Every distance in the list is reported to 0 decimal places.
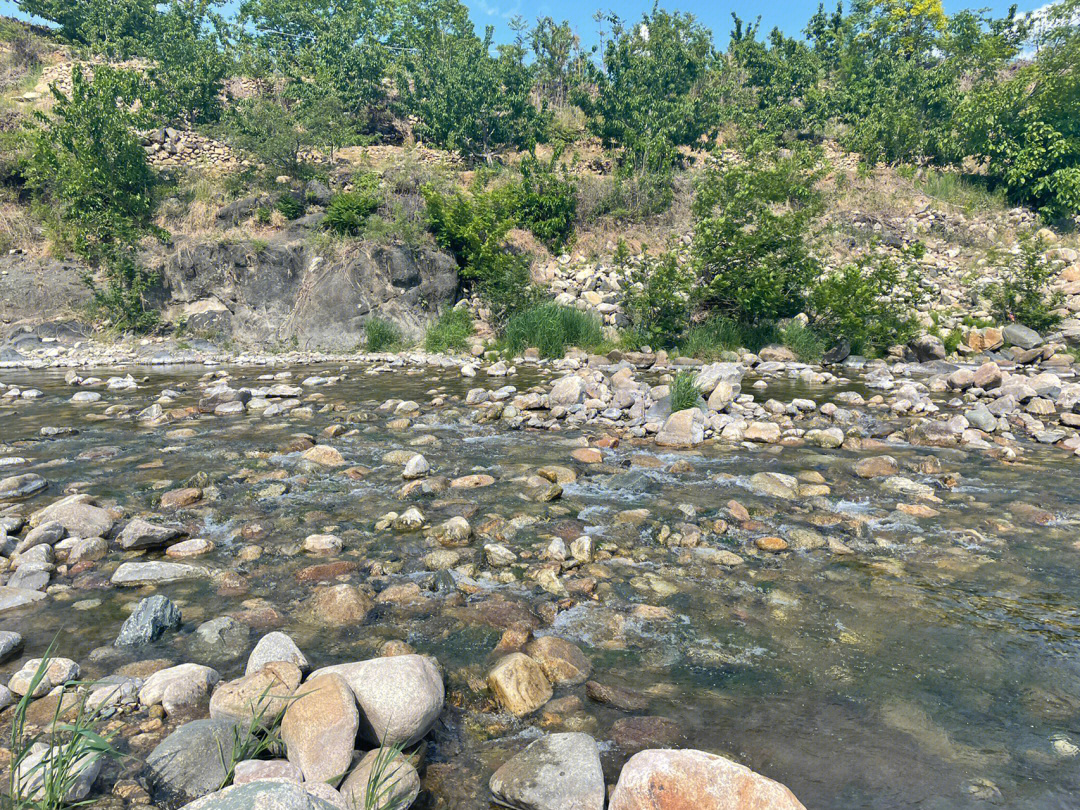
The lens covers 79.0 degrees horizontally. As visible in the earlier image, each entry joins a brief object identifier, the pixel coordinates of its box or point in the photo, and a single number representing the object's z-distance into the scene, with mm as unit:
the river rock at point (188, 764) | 2031
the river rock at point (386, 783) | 2014
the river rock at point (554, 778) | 2045
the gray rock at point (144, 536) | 4082
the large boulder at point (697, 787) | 1888
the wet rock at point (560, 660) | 2806
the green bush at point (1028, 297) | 13227
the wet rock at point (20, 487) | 5087
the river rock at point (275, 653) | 2664
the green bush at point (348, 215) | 17375
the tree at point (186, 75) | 23578
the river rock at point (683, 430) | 6801
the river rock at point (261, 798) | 1595
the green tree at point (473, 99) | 24297
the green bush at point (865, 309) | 12289
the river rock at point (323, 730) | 2123
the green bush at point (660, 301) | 13156
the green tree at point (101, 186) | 16828
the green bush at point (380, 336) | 15898
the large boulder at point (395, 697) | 2309
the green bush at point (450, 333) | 15453
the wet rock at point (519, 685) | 2600
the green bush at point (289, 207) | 18281
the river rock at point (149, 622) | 2998
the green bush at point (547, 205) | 20312
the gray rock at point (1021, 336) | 12398
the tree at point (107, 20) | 28359
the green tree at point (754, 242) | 12344
